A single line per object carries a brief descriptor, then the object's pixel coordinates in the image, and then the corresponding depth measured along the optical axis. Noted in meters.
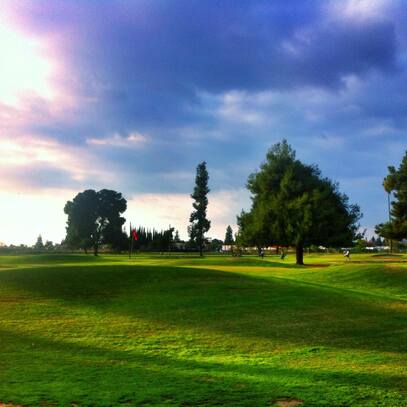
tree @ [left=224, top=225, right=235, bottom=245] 175.80
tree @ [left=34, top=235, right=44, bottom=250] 134.07
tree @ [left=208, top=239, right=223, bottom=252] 148.31
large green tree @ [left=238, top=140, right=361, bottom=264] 48.09
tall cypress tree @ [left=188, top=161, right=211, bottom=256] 100.06
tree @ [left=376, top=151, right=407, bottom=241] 54.69
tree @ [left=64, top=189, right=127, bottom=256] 101.06
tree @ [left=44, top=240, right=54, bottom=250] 116.88
